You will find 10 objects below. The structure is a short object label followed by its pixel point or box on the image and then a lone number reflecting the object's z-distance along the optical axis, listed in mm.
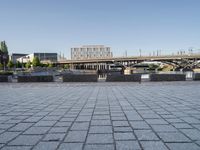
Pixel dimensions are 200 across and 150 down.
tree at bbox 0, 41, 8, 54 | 87881
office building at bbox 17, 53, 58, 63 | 130062
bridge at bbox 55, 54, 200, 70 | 57066
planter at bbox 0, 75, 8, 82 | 18203
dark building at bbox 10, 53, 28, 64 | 142075
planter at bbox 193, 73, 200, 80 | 17938
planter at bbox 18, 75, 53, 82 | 17656
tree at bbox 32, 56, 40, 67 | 79225
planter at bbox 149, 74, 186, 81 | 17359
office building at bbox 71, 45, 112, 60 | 128875
